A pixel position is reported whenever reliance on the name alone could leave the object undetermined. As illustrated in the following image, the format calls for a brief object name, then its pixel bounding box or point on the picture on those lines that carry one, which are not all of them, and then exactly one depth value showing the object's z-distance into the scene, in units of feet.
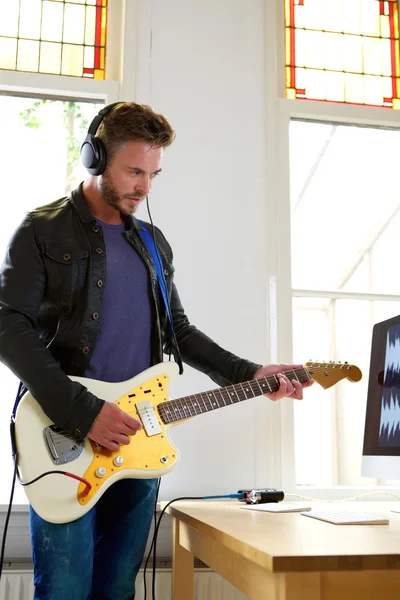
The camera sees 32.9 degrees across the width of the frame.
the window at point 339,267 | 8.00
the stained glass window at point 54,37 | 8.09
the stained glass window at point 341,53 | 8.71
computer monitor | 5.47
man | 4.84
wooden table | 2.98
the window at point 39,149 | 7.79
